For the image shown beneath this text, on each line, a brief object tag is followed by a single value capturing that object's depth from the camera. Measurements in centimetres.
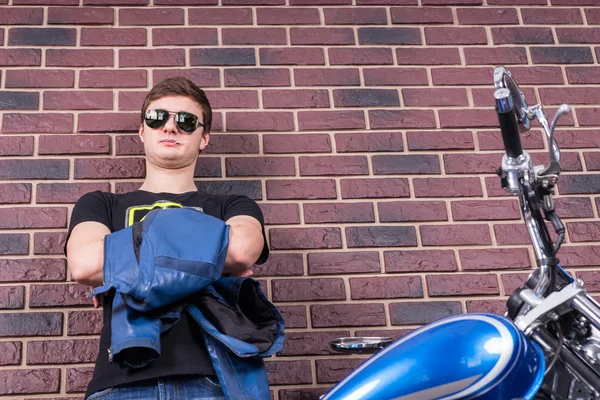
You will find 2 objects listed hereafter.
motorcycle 109
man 161
